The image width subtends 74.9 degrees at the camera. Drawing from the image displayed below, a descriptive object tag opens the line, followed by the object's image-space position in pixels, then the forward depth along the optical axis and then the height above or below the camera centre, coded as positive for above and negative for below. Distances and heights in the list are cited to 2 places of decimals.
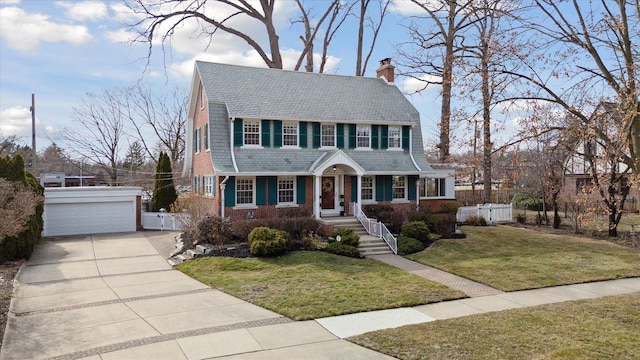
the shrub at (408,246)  17.20 -2.48
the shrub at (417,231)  18.52 -1.98
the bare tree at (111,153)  34.84 +3.01
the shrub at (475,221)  24.73 -2.07
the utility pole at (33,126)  26.98 +4.17
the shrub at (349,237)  16.91 -2.04
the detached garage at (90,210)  21.83 -1.15
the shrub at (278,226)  17.25 -1.59
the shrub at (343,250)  16.20 -2.45
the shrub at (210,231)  16.86 -1.73
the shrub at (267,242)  15.30 -2.01
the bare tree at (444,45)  25.35 +9.18
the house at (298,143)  19.72 +2.27
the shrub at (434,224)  19.94 -1.79
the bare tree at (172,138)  35.81 +4.41
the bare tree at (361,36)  33.09 +12.15
